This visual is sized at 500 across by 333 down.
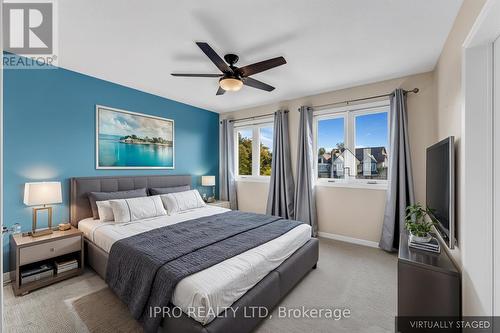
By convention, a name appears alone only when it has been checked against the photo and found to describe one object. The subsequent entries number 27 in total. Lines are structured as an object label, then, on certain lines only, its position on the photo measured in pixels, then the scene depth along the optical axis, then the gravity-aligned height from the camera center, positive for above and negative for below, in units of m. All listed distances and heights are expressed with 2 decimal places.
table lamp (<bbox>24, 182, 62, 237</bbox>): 2.62 -0.33
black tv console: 1.82 -0.96
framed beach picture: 3.57 +0.41
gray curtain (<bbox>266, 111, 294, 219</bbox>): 4.45 -0.18
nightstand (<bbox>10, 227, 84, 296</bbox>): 2.45 -0.96
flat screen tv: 1.90 -0.21
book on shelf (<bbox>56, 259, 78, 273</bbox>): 2.71 -1.16
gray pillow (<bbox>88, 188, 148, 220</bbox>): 3.24 -0.44
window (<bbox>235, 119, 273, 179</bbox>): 5.05 +0.34
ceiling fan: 2.33 +1.01
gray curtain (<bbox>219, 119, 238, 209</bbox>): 5.36 +0.02
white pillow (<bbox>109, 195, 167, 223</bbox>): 3.10 -0.59
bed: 1.67 -0.92
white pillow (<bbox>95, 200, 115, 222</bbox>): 3.11 -0.60
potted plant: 2.23 -0.64
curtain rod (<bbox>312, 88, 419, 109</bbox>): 3.36 +1.04
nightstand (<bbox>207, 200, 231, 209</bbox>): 4.91 -0.81
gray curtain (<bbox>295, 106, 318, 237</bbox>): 4.16 -0.19
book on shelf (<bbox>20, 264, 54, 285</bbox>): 2.52 -1.17
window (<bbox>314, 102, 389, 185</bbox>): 3.75 +0.34
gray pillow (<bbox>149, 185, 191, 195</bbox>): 3.95 -0.42
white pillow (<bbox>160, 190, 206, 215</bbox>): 3.73 -0.59
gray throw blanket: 1.86 -0.80
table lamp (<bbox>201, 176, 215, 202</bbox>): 4.98 -0.34
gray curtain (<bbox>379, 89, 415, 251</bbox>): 3.37 -0.19
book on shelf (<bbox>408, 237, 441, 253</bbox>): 2.12 -0.74
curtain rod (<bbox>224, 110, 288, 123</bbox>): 4.81 +1.01
